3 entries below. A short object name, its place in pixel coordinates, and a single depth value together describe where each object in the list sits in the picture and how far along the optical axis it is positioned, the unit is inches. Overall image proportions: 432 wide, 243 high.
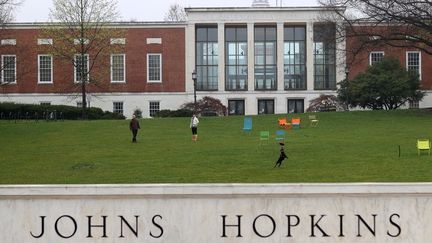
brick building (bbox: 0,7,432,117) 2839.6
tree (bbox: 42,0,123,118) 2447.1
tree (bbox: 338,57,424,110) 2330.7
